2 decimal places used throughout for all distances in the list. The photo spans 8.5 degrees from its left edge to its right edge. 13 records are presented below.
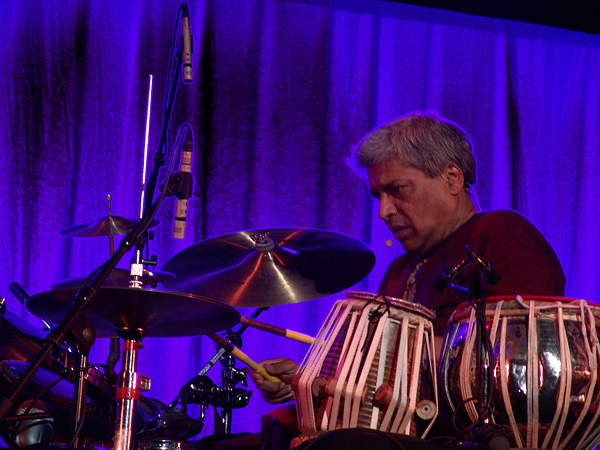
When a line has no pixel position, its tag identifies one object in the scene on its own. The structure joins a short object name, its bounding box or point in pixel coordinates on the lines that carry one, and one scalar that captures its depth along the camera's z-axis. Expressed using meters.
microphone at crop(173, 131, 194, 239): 8.08
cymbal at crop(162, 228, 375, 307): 8.43
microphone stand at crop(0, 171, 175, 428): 7.84
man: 8.31
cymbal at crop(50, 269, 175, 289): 8.31
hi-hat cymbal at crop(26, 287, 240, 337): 7.95
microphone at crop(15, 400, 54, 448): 8.20
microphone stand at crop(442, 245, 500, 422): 7.73
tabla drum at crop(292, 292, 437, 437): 7.78
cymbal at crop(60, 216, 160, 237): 8.80
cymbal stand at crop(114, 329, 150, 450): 8.01
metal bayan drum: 7.73
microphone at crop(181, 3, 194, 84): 8.13
